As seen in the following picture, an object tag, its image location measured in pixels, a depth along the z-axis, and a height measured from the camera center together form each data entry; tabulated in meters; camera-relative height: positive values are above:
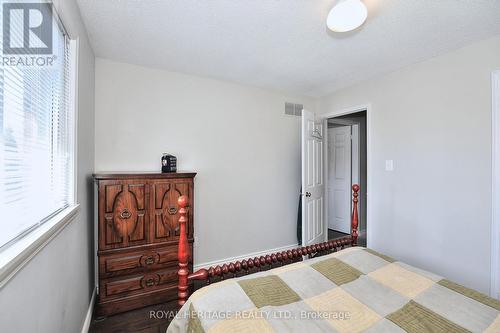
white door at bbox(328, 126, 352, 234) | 4.43 -0.24
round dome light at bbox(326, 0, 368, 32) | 1.46 +1.02
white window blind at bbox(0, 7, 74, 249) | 0.78 +0.11
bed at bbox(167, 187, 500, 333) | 0.98 -0.67
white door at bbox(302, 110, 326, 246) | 2.99 -0.19
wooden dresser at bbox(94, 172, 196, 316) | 2.00 -0.65
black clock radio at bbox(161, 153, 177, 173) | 2.39 +0.04
